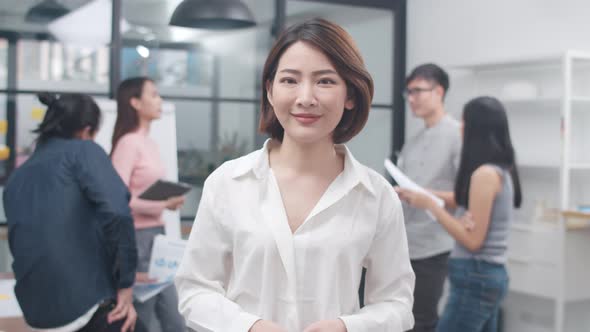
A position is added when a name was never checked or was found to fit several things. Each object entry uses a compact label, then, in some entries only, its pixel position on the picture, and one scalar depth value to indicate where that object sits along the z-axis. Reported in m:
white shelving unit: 4.19
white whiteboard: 4.16
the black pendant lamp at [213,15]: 3.20
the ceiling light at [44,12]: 4.31
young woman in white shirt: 1.24
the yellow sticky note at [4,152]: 4.24
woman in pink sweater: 3.26
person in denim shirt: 2.34
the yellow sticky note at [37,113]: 4.31
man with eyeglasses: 3.24
